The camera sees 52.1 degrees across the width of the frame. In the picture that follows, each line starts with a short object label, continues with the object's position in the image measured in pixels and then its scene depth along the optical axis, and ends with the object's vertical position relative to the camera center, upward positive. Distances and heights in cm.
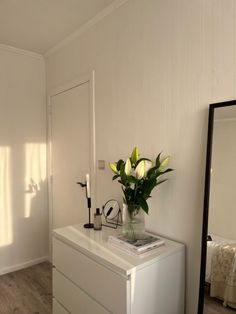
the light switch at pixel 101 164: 217 -22
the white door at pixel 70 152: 242 -13
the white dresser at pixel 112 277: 126 -79
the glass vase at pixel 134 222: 150 -51
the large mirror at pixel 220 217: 126 -41
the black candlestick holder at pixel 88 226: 192 -69
